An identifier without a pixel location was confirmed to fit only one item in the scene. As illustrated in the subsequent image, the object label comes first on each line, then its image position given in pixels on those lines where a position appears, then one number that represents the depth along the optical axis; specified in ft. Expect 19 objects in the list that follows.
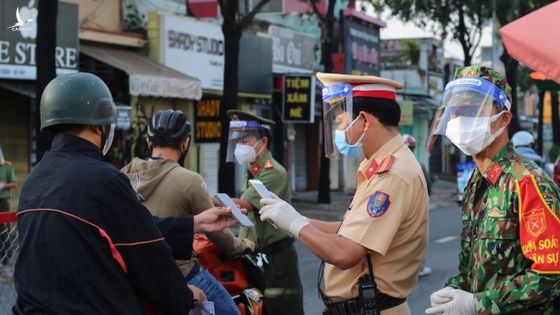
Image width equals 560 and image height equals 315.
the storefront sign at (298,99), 76.38
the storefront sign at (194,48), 67.46
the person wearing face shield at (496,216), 11.11
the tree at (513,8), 78.87
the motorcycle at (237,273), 17.39
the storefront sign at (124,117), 56.85
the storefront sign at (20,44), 51.24
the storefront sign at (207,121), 73.41
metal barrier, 15.90
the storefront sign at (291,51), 83.27
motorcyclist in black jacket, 10.53
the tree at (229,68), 57.16
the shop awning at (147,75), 59.47
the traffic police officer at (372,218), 12.63
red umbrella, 13.98
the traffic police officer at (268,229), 21.09
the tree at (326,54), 73.00
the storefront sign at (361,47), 96.78
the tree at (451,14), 83.61
